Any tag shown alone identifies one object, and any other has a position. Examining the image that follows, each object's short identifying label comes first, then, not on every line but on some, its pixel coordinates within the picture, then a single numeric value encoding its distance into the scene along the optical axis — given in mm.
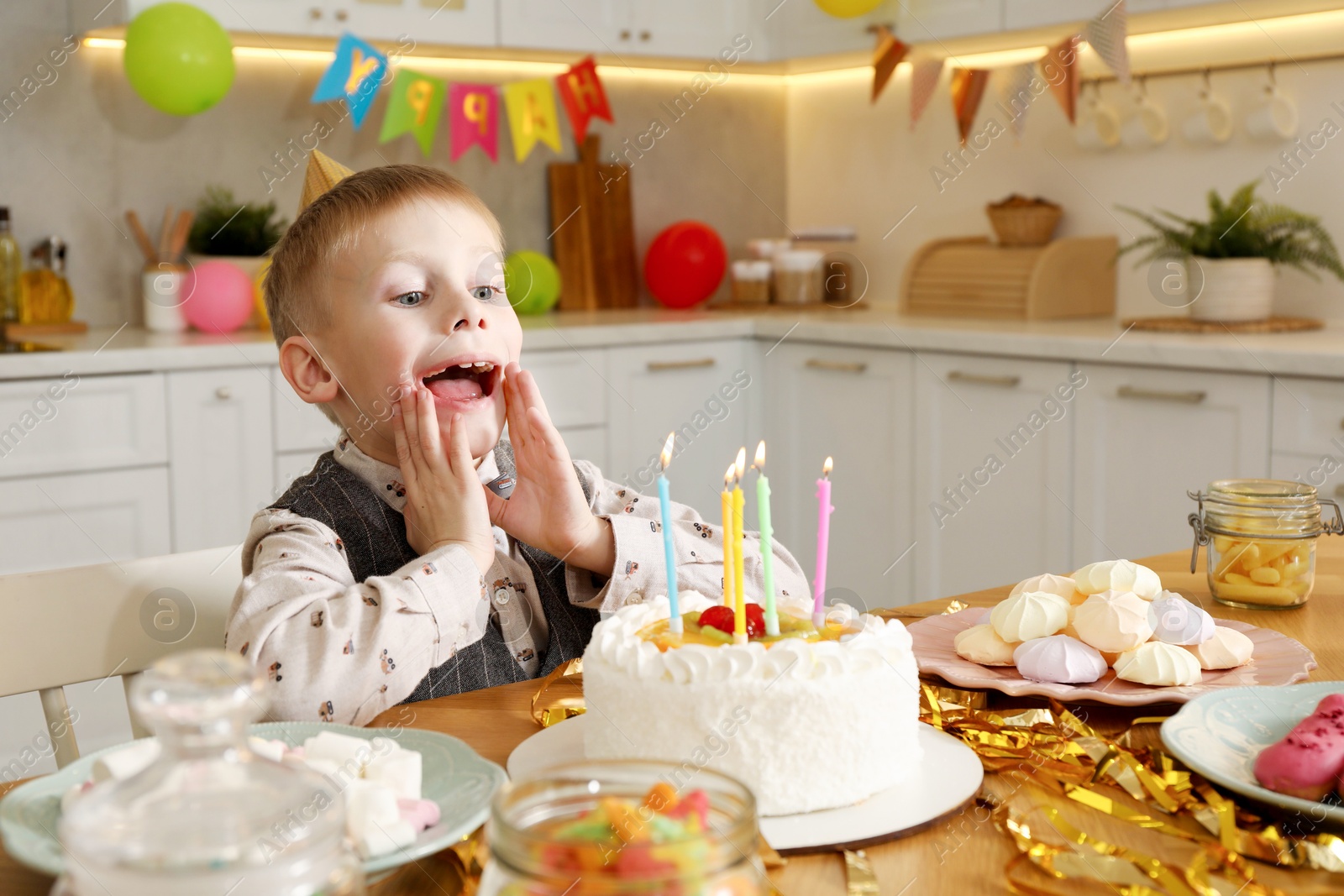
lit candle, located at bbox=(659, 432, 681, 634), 720
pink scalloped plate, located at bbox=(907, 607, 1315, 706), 832
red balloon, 3496
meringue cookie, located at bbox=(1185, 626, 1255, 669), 888
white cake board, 636
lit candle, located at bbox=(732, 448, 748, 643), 711
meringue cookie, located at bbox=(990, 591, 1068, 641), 899
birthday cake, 669
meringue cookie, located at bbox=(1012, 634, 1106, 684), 856
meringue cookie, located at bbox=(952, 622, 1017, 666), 900
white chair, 1003
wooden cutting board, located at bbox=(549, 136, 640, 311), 3490
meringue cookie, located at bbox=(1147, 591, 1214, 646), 901
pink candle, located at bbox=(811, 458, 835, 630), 705
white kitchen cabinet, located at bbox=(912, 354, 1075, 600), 2592
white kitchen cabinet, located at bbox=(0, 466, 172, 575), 2354
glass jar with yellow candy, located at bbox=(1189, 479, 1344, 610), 1047
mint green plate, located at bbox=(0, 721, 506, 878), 577
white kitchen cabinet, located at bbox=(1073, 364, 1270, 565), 2271
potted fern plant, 2547
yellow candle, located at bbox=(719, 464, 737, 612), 720
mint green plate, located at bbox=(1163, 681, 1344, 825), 662
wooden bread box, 2938
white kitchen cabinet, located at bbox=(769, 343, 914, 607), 2902
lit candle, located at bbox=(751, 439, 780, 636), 682
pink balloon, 2756
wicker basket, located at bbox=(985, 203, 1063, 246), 3105
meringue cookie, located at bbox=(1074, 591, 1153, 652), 878
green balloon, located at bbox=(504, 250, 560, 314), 3236
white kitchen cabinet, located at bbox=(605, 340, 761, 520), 2977
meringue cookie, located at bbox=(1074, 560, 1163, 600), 942
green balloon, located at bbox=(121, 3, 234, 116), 2641
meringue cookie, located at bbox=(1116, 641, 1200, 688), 849
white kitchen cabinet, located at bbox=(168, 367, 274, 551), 2469
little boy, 1053
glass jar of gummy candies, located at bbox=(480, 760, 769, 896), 418
